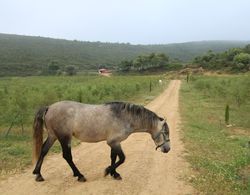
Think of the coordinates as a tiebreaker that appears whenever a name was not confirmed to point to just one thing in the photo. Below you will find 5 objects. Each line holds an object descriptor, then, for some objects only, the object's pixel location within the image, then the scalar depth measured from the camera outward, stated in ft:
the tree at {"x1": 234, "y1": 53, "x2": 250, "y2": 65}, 152.72
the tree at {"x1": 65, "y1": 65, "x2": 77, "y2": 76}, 186.61
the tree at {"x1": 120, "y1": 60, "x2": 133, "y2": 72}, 206.72
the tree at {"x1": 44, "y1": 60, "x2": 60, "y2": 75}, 195.08
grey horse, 17.57
